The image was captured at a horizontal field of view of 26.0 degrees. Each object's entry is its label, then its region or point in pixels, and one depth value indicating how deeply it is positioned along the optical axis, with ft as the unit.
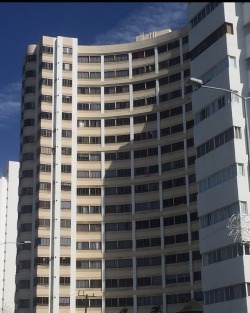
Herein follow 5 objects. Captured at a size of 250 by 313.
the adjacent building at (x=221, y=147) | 159.94
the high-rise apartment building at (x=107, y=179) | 291.79
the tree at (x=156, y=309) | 264.31
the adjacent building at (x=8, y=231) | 456.45
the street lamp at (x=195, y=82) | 84.35
